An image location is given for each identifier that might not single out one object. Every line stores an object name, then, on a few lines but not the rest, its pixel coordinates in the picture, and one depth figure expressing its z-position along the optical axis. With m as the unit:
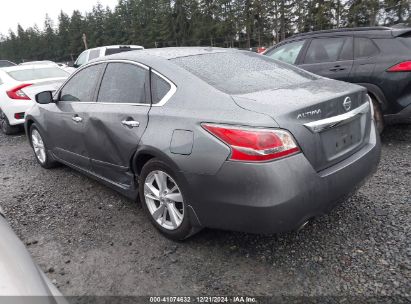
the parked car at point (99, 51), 12.12
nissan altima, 2.21
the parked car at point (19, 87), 6.96
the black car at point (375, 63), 4.51
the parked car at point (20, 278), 1.27
